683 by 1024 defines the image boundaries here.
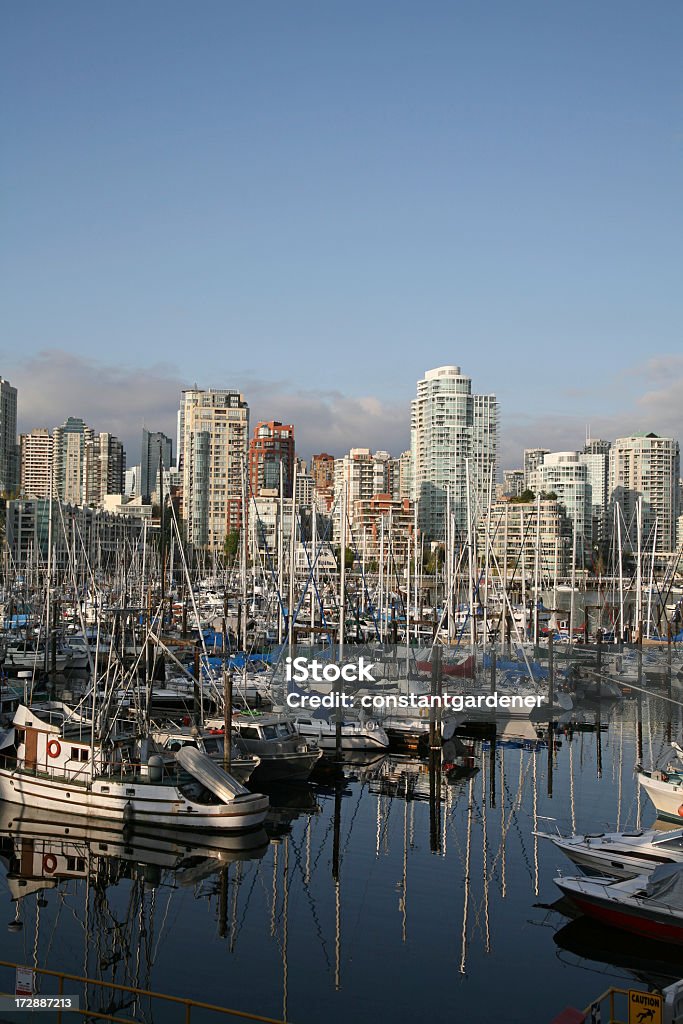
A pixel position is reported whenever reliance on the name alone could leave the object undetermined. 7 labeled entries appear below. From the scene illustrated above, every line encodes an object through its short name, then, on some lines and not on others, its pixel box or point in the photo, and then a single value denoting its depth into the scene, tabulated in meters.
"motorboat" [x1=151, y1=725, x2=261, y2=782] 29.58
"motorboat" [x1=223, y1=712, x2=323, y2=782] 31.00
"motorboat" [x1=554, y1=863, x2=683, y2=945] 18.83
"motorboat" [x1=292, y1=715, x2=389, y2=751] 34.94
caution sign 13.47
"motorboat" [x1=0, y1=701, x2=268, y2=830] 25.88
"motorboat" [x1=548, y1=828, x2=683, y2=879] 21.34
